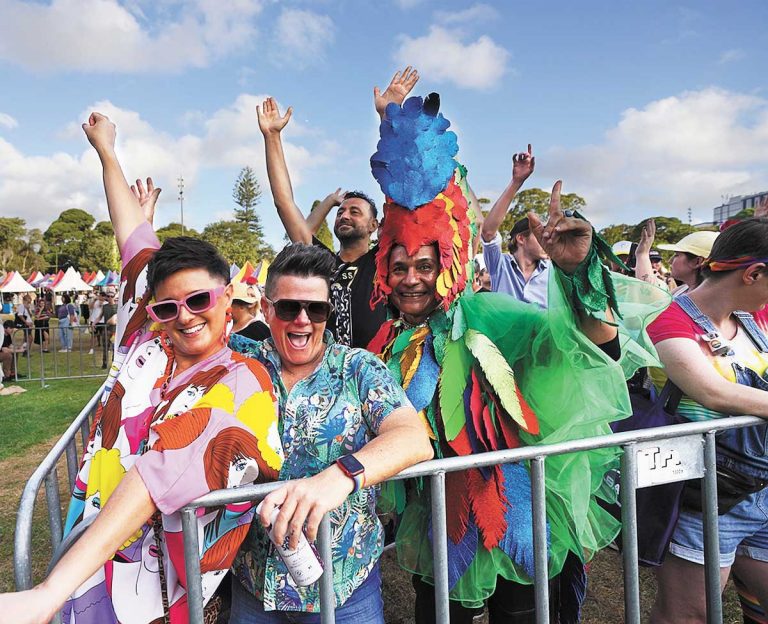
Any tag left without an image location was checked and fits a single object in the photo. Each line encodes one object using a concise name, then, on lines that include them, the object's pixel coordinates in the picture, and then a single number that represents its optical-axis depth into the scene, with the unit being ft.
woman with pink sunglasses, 3.94
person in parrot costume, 5.61
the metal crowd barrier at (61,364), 35.83
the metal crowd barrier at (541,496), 4.37
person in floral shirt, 4.94
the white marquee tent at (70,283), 91.86
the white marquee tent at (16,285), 88.38
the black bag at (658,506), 6.51
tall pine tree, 232.88
